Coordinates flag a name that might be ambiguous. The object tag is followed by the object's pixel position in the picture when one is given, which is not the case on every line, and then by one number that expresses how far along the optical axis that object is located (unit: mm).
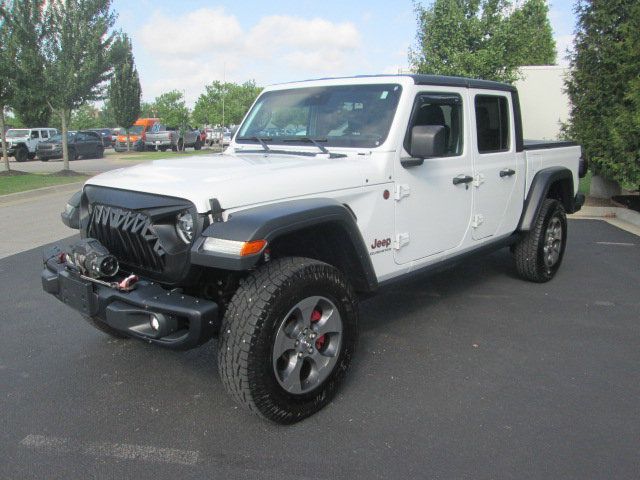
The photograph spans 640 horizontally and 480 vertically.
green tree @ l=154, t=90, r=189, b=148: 38125
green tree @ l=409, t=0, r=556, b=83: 15727
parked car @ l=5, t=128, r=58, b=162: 26625
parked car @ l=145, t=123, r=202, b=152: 33219
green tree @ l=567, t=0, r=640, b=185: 9102
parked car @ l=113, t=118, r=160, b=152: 34688
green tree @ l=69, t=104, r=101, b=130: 60812
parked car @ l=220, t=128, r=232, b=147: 38688
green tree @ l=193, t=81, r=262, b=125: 44219
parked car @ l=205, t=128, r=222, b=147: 41625
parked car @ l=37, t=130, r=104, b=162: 26141
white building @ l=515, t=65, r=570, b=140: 18953
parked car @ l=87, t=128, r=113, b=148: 39619
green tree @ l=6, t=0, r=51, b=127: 15539
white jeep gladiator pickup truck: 2738
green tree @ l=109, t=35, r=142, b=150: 32188
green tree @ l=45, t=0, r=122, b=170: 16297
